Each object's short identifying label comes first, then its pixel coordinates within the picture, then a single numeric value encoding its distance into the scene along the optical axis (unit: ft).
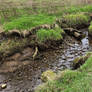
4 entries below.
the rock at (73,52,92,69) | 35.06
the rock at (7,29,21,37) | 48.44
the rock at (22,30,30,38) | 48.69
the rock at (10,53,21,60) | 42.76
